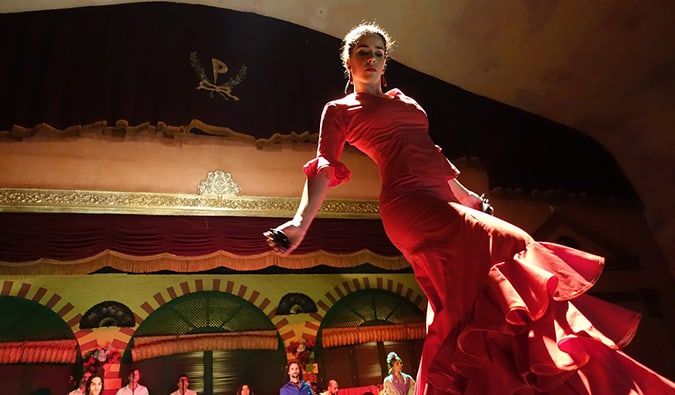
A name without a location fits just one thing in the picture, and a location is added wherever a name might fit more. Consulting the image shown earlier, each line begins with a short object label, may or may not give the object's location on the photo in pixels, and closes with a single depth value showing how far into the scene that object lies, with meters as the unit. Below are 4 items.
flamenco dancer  0.86
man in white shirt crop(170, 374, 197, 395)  4.13
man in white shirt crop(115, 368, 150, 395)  3.92
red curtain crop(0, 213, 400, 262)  3.51
